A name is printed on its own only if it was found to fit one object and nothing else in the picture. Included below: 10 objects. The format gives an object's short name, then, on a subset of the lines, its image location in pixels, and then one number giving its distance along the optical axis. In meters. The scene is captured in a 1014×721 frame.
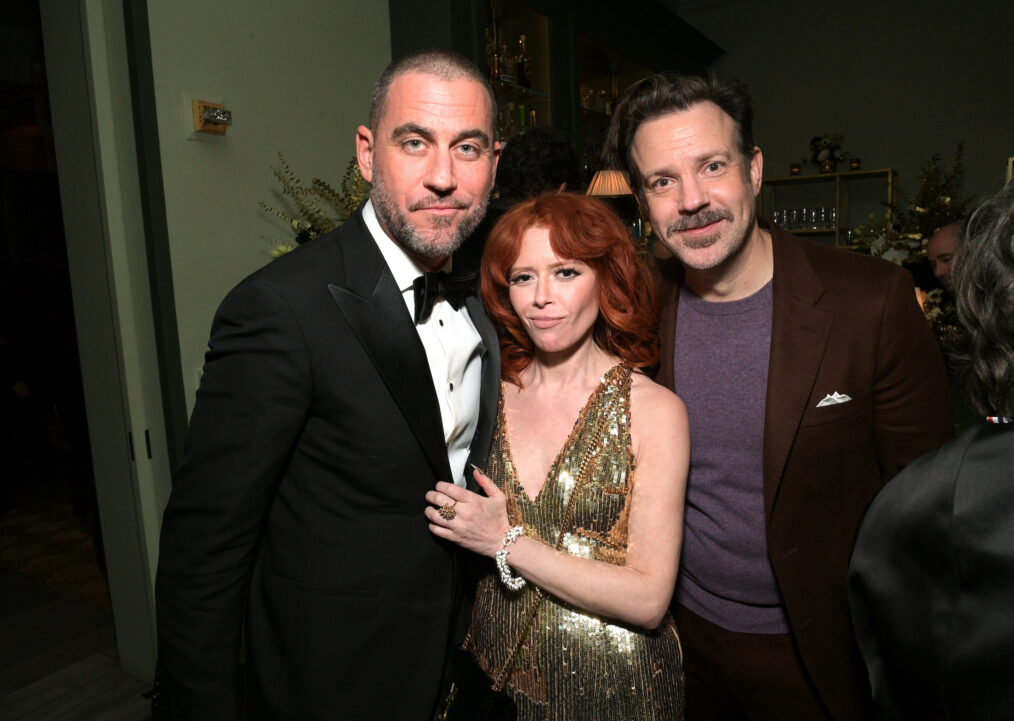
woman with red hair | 1.30
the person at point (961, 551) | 0.79
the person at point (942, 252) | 3.29
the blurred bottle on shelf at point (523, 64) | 3.82
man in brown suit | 1.45
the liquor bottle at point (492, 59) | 3.46
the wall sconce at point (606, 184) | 3.82
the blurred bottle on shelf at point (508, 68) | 3.64
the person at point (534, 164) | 2.44
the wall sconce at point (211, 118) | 2.38
